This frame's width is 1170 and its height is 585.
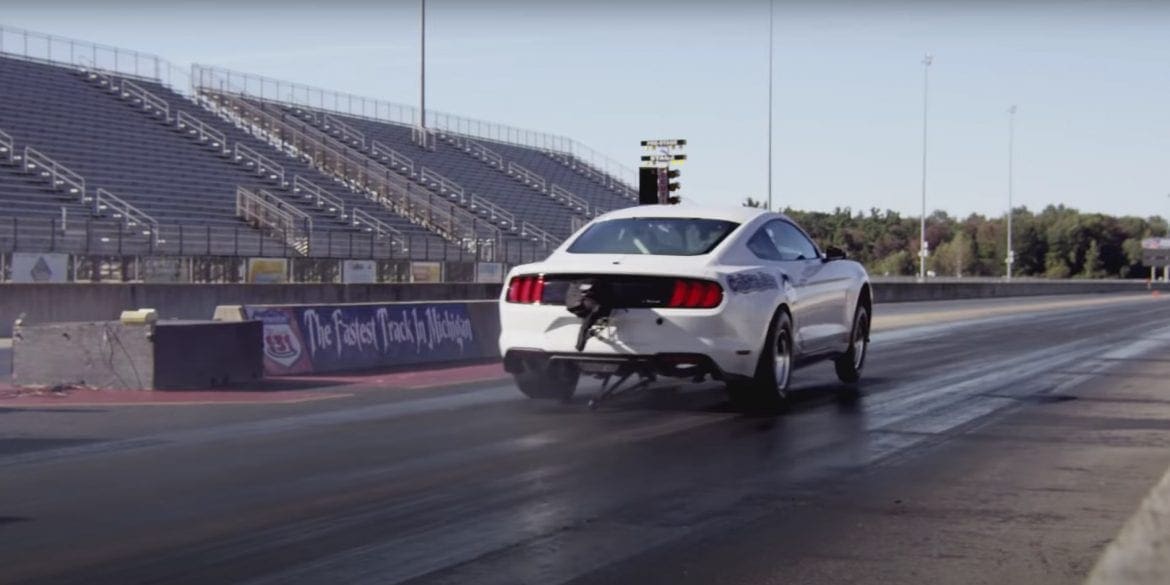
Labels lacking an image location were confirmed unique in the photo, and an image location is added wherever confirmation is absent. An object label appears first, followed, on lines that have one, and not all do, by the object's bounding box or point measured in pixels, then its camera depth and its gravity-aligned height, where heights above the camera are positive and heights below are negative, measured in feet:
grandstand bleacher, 109.91 +8.32
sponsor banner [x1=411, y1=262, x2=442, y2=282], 118.51 -0.76
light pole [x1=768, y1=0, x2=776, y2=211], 160.15 +13.66
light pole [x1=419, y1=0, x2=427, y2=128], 173.08 +23.97
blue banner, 53.72 -3.04
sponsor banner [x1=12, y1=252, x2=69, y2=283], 85.15 -0.55
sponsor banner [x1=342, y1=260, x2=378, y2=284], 110.93 -0.78
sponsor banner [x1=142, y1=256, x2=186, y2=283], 93.56 -0.63
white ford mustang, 37.01 -1.07
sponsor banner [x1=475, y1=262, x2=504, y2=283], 127.34 -0.84
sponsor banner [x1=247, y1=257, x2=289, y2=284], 102.68 -0.74
